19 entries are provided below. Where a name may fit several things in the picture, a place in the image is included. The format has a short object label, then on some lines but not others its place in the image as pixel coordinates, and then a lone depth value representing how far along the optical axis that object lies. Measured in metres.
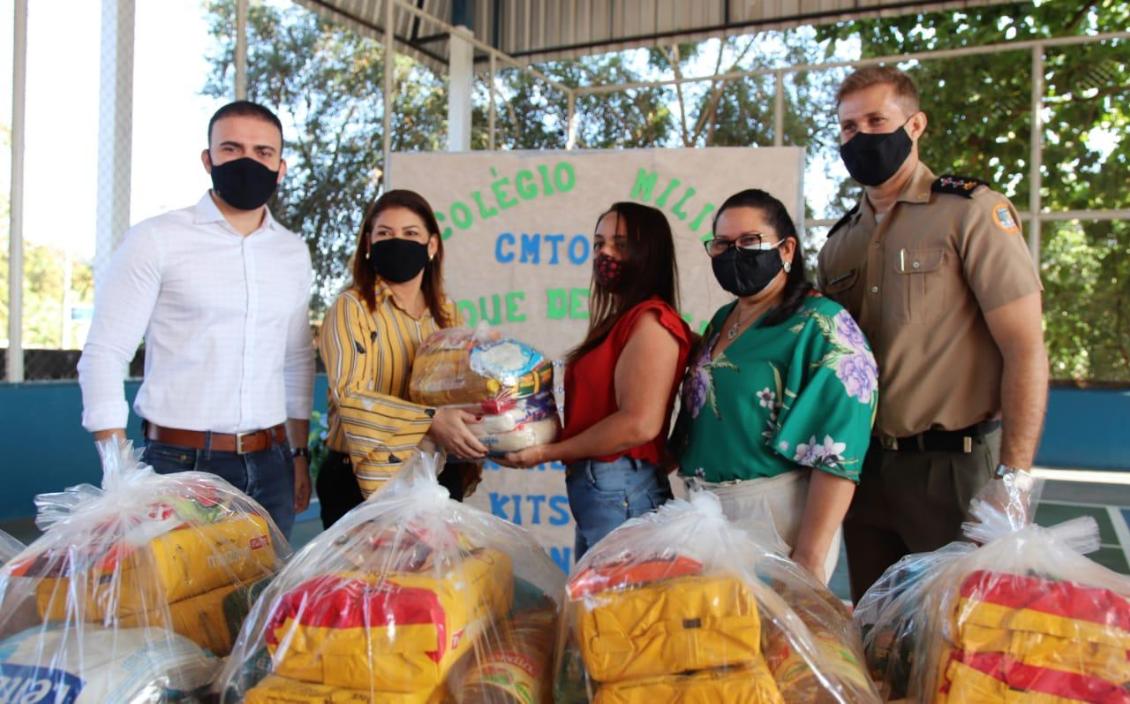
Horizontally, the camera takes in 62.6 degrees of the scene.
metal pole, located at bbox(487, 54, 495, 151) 8.37
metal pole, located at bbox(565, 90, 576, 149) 9.27
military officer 2.01
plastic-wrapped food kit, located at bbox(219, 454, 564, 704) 1.09
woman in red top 2.08
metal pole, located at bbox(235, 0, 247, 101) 5.47
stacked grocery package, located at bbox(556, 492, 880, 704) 1.07
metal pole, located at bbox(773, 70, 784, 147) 8.18
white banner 3.96
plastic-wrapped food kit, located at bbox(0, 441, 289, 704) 1.18
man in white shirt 2.32
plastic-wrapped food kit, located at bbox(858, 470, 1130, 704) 1.03
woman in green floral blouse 1.81
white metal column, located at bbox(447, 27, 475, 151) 7.68
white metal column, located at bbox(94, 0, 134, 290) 5.52
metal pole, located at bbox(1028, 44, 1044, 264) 7.82
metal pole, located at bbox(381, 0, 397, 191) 6.70
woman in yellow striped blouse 2.06
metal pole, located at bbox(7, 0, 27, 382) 5.12
